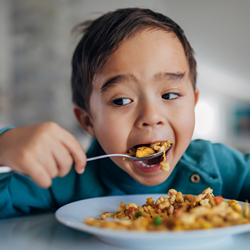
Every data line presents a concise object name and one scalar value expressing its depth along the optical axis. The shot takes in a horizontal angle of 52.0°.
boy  0.55
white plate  0.38
